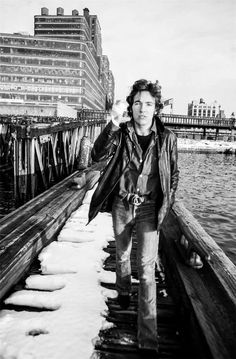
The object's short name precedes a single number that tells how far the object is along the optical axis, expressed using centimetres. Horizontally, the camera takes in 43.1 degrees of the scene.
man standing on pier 268
